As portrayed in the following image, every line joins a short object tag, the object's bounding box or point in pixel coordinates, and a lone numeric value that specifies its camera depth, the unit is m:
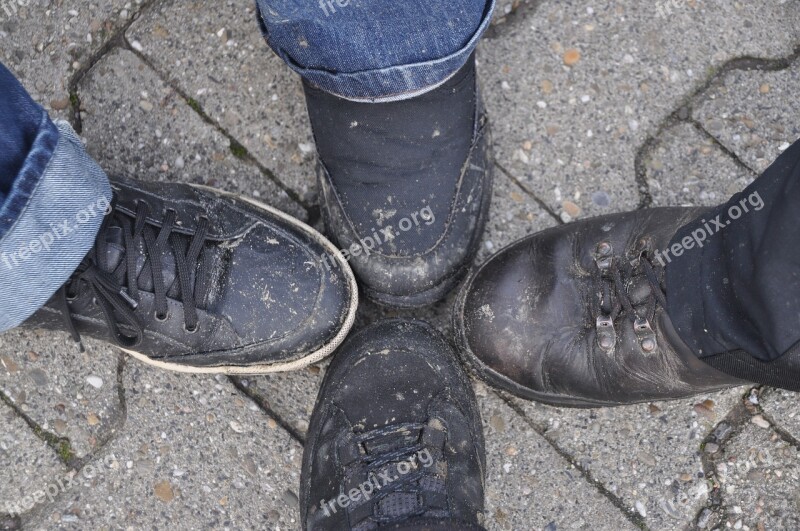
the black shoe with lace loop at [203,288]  1.15
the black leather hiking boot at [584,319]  1.11
